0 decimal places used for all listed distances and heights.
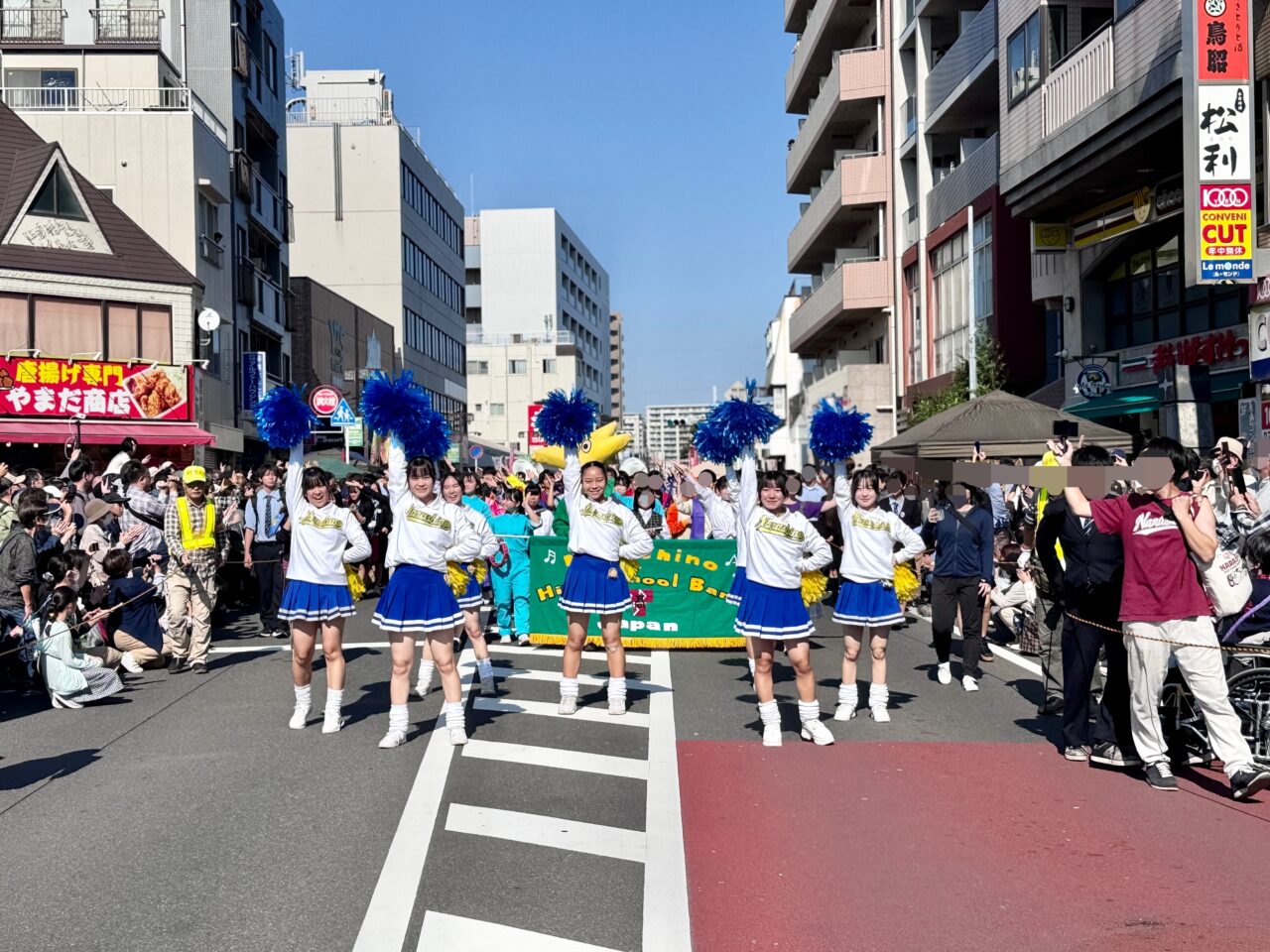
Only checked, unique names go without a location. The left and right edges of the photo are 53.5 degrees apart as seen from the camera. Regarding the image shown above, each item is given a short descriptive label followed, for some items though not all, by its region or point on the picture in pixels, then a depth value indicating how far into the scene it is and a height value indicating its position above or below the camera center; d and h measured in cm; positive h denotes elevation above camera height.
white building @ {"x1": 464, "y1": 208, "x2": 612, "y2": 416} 10838 +1820
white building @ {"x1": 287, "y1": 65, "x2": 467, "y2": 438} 6284 +1453
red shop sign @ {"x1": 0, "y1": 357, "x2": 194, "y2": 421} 2688 +223
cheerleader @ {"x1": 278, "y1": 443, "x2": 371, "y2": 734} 898 -70
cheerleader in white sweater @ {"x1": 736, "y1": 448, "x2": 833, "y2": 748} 847 -81
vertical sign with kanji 1611 +437
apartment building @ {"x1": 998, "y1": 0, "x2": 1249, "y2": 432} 1828 +486
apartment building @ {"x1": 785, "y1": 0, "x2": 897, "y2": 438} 3688 +906
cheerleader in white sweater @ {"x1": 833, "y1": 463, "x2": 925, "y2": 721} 940 -75
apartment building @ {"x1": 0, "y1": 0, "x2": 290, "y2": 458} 3206 +950
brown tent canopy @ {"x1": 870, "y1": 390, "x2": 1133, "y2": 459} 1611 +64
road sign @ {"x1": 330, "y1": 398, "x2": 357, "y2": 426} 2520 +144
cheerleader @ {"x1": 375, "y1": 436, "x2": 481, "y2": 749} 850 -73
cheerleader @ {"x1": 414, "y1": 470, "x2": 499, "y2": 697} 907 -95
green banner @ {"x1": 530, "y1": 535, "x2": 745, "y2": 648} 1352 -123
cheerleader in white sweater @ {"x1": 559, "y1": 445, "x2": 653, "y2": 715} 964 -68
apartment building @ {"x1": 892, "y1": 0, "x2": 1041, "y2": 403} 2784 +676
